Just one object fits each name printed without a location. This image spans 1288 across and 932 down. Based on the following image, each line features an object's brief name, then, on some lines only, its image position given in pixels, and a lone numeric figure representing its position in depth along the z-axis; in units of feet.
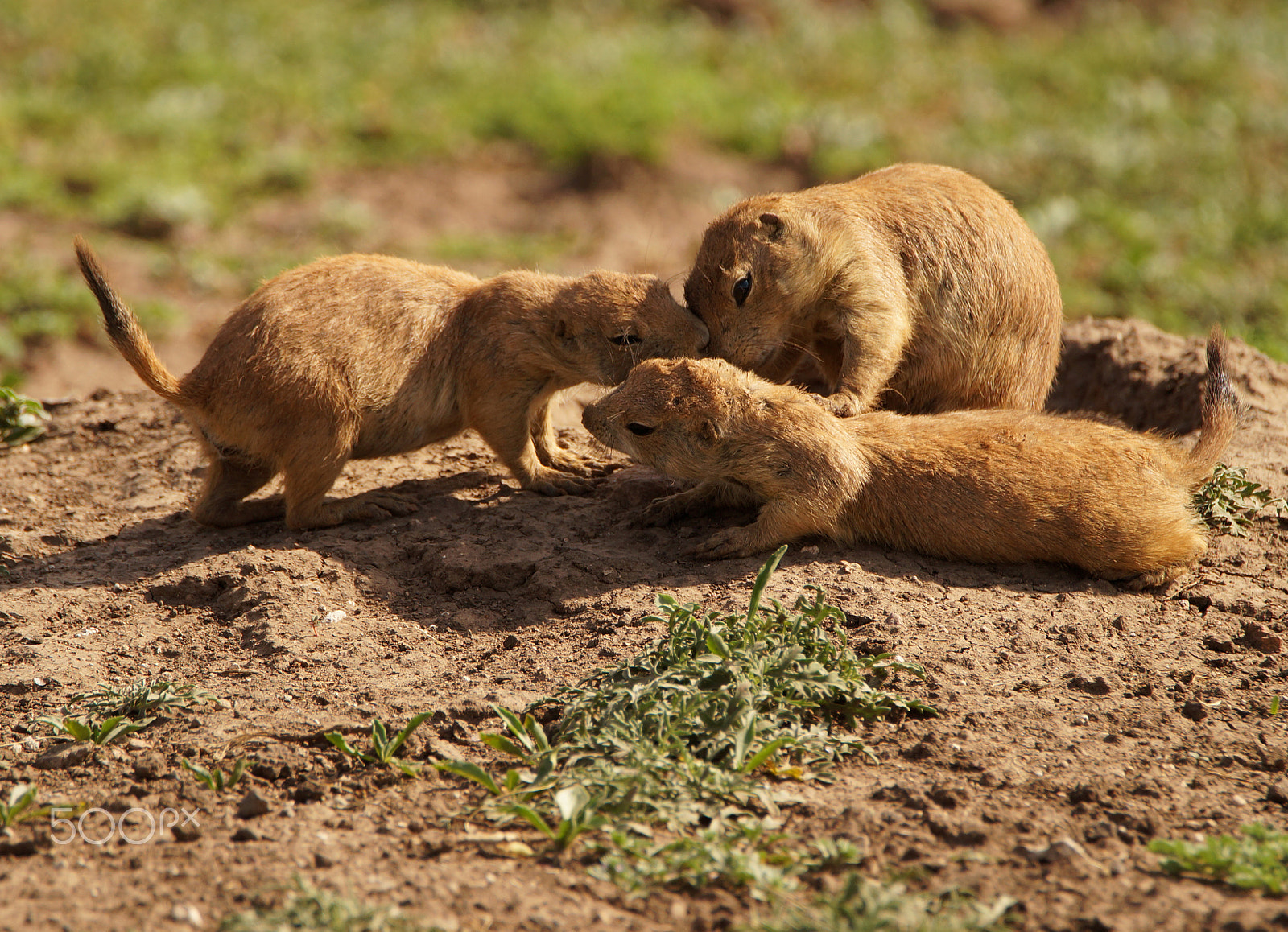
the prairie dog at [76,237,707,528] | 34.78
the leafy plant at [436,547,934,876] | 22.25
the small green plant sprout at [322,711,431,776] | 24.40
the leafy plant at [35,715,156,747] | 25.45
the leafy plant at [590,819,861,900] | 20.30
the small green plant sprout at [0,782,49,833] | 22.58
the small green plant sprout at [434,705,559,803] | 22.90
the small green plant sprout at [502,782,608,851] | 21.43
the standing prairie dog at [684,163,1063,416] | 36.24
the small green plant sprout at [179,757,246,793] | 23.80
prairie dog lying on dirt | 32.32
